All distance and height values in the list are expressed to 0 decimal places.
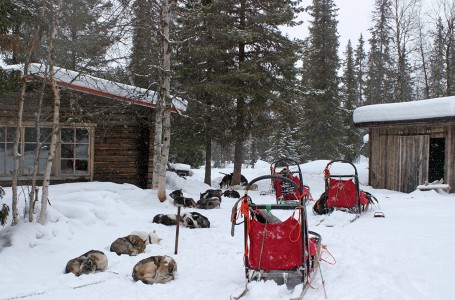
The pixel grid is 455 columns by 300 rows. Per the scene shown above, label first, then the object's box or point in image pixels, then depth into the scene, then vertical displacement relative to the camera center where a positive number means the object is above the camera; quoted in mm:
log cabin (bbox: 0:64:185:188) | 11516 +413
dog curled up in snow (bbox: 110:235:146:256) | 6523 -1559
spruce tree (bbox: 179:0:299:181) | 15039 +3709
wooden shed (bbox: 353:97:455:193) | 13430 +668
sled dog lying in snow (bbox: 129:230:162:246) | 6848 -1512
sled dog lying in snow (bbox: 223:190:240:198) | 13805 -1390
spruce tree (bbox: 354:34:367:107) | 42750 +10700
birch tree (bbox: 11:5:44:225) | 6496 +523
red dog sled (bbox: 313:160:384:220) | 9195 -951
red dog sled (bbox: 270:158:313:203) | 11098 -1009
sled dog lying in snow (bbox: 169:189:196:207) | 11211 -1376
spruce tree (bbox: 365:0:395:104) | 31984 +8422
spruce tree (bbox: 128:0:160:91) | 10859 +3298
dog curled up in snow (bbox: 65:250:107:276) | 5523 -1593
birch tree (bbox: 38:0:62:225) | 6801 +399
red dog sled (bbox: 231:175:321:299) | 4750 -1125
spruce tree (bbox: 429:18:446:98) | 28309 +7543
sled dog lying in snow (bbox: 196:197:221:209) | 11146 -1406
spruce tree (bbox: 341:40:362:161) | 29953 +3770
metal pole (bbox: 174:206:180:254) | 6625 -1521
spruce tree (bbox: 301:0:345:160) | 28609 +4529
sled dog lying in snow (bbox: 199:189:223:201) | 12434 -1293
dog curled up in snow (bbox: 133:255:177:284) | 5254 -1575
